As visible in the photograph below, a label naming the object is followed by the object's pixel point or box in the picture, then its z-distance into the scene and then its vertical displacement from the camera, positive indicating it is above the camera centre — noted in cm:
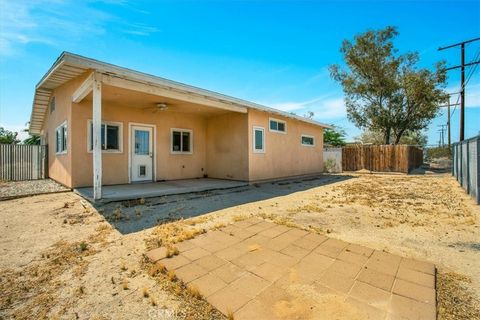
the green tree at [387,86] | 1652 +567
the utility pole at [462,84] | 1395 +474
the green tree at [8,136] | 2660 +284
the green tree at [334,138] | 2767 +263
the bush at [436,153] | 3172 +87
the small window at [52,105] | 941 +234
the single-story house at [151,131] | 592 +109
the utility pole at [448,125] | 2606 +418
